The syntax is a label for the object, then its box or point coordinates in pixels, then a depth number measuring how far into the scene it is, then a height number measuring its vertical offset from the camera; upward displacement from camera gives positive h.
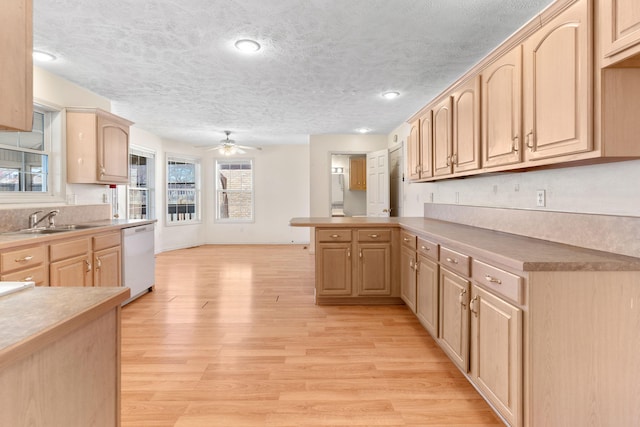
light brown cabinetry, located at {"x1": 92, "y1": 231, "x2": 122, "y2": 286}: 3.30 -0.50
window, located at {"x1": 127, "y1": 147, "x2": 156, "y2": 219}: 6.61 +0.49
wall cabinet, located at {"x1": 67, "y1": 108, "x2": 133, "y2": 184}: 3.84 +0.74
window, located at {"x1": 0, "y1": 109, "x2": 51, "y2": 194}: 3.30 +0.52
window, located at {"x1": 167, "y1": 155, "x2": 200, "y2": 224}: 7.68 +0.46
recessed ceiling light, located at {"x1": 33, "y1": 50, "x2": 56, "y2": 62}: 3.13 +1.44
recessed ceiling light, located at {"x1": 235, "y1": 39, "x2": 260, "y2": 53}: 2.88 +1.42
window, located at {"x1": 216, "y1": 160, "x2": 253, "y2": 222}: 8.51 +0.44
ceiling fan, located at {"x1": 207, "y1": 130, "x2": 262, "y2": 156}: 6.34 +1.17
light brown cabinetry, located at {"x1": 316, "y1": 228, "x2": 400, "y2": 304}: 3.62 -0.56
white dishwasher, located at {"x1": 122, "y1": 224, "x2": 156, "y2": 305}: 3.77 -0.57
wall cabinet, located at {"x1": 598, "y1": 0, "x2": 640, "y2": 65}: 1.30 +0.72
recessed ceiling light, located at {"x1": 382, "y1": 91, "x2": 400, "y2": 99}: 4.30 +1.47
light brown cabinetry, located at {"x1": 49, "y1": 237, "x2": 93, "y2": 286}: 2.76 -0.46
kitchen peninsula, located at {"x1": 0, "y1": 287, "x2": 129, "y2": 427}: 0.73 -0.37
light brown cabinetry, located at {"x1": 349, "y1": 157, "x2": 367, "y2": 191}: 8.23 +0.88
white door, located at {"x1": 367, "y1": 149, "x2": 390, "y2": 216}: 6.22 +0.50
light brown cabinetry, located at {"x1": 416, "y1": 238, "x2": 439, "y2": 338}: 2.58 -0.62
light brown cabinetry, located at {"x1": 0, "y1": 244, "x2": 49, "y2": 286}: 2.32 -0.39
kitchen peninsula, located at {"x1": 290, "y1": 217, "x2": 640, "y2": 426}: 1.46 -0.56
